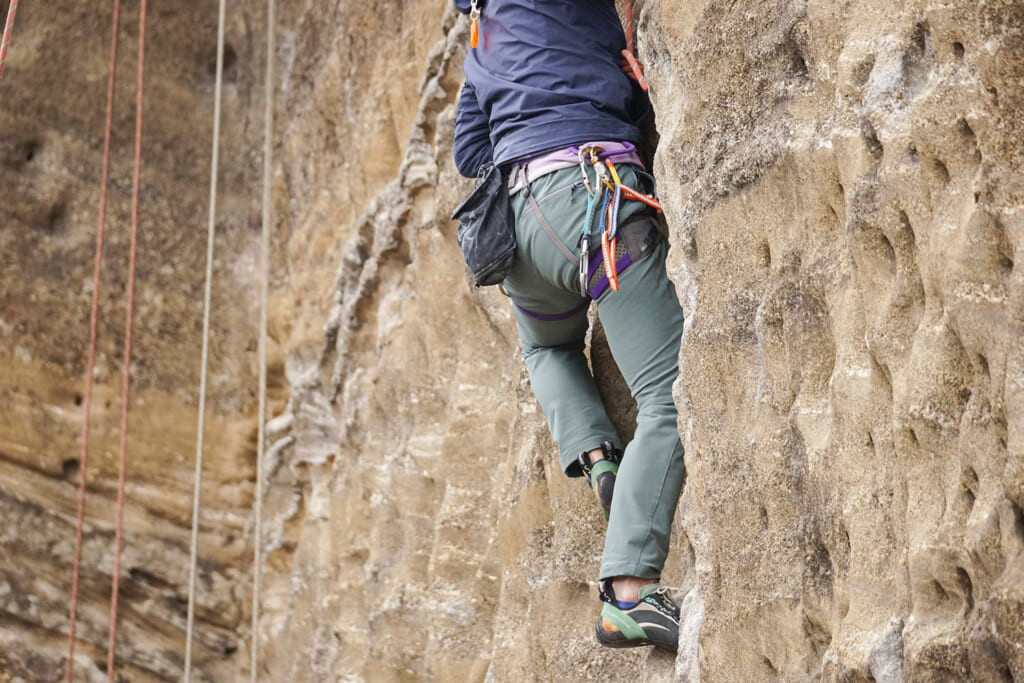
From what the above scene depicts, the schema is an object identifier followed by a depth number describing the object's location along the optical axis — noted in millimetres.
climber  4895
